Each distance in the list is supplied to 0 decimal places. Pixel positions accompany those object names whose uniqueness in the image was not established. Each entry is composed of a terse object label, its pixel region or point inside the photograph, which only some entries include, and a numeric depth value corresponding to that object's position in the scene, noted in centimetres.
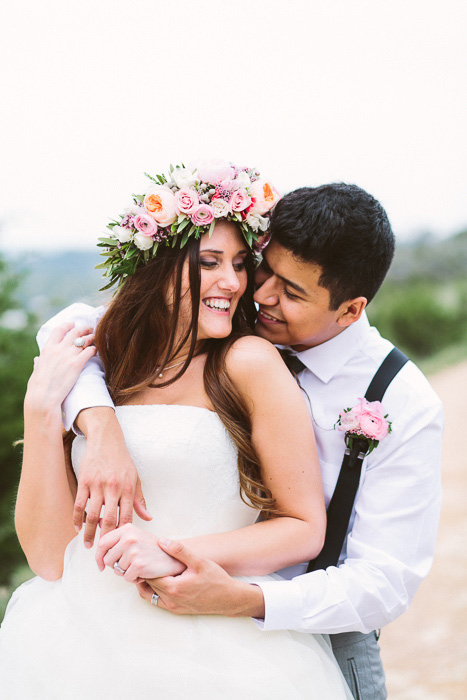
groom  214
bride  205
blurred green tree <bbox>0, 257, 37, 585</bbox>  555
